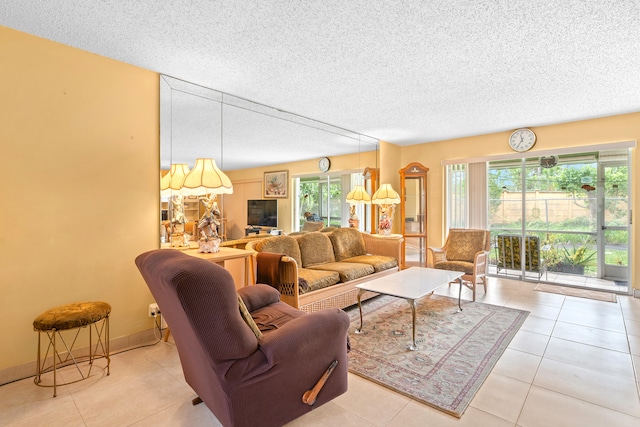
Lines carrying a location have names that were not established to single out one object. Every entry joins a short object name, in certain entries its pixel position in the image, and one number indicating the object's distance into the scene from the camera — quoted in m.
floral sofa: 3.13
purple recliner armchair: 1.34
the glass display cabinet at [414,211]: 6.04
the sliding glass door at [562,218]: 4.55
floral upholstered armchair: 4.21
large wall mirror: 3.12
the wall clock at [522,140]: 4.96
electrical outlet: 2.95
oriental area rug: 2.13
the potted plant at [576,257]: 4.82
